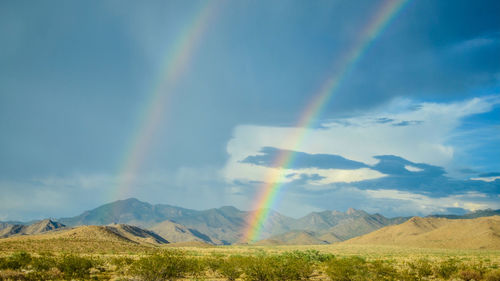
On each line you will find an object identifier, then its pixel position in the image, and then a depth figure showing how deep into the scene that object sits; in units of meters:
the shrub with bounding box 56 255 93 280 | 30.38
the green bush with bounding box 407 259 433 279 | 35.88
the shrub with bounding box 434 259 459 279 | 34.91
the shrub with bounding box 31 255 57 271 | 32.31
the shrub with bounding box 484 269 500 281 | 31.05
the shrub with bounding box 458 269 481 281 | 32.78
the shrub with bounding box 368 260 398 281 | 30.92
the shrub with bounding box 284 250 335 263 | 49.54
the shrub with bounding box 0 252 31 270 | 32.86
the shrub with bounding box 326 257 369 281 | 29.48
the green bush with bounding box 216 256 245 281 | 32.88
